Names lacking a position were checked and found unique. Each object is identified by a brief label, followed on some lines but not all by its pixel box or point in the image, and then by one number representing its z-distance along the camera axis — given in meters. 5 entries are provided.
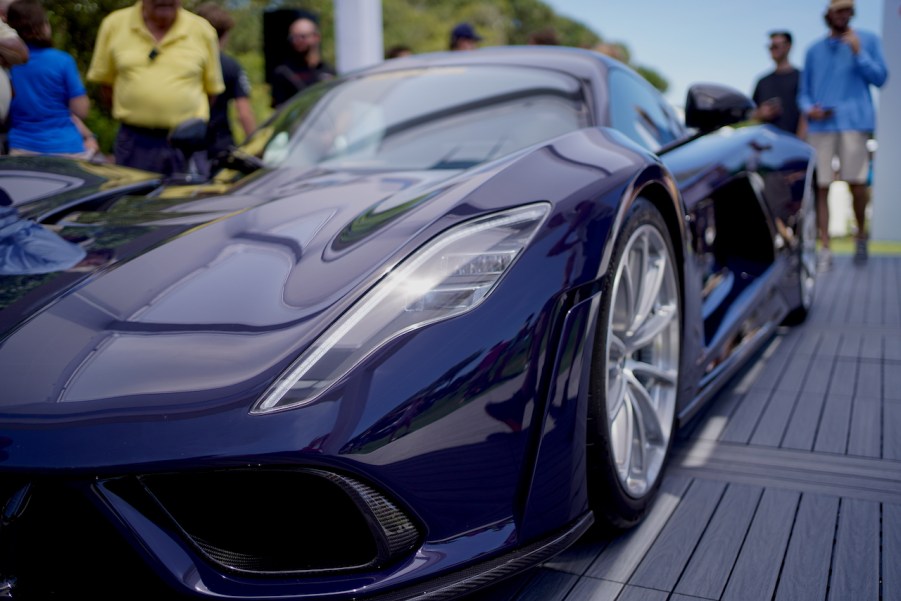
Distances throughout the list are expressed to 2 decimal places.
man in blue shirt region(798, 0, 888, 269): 6.62
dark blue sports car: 1.38
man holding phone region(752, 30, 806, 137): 7.37
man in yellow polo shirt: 4.30
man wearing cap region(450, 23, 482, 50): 7.10
